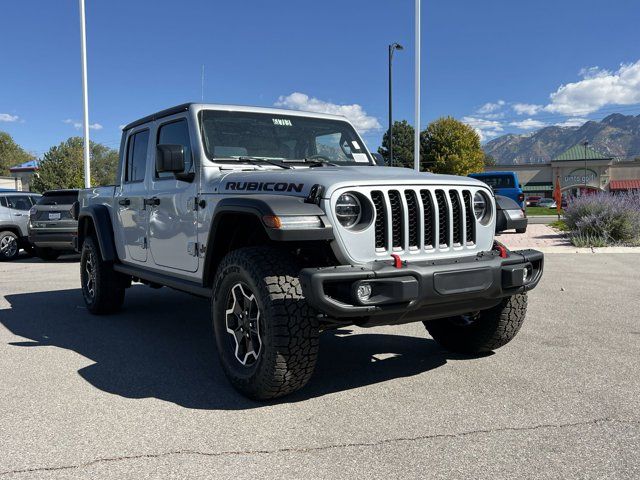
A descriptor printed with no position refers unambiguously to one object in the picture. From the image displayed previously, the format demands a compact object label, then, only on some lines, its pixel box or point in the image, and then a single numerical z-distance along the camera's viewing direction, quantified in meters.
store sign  65.44
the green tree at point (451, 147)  48.56
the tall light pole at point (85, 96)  17.31
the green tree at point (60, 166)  64.69
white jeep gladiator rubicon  3.16
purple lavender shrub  12.83
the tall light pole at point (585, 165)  64.94
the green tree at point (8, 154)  86.58
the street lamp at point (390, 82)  23.09
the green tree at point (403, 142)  57.00
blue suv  22.05
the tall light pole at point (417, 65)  16.42
